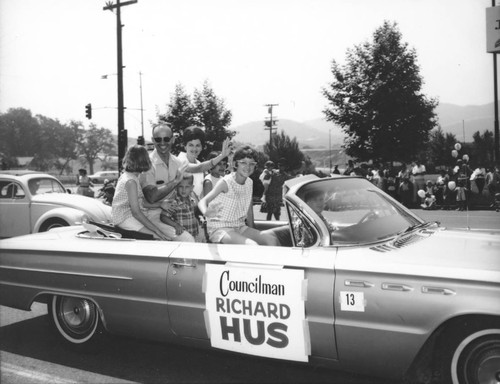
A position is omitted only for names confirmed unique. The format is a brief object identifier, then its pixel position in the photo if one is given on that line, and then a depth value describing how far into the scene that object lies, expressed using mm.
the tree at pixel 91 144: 102000
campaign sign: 2881
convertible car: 2578
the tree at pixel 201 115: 28219
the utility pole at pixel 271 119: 58769
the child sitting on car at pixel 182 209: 4434
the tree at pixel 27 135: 45556
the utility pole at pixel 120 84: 18281
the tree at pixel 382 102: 22766
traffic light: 22859
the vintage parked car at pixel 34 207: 8516
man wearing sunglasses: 4301
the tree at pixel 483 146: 37019
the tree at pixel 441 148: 57984
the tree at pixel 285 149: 75362
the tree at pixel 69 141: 91938
